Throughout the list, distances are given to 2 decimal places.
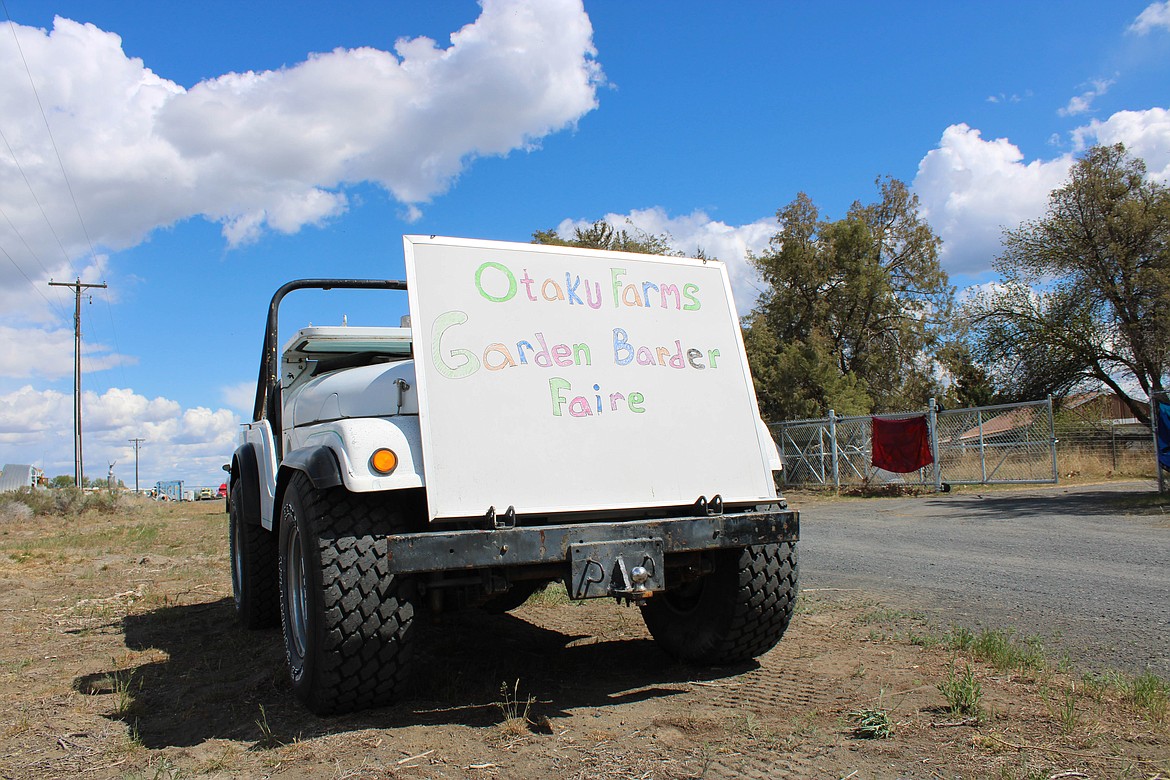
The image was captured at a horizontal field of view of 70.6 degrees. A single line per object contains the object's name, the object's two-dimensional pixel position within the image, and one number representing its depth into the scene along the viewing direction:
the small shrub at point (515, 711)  3.43
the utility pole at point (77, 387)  41.69
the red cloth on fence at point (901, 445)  18.98
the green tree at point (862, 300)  30.58
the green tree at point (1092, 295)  21.41
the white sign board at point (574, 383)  3.60
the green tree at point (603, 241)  27.45
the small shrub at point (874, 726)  3.21
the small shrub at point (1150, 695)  3.31
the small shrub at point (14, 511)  21.22
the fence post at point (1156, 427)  12.73
